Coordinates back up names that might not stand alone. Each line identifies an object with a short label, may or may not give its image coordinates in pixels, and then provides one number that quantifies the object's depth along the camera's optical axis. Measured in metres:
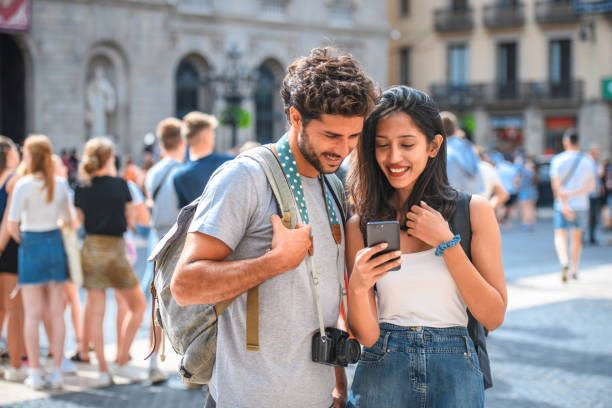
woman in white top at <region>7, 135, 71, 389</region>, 5.93
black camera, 2.34
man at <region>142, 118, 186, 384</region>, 5.79
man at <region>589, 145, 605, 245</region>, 15.37
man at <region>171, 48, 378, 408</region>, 2.26
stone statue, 27.47
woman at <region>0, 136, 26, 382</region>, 6.18
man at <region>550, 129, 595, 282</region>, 10.31
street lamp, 22.16
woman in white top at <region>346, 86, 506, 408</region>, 2.46
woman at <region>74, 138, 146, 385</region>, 6.04
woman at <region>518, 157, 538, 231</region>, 18.52
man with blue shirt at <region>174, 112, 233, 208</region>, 5.49
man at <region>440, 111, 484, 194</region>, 6.88
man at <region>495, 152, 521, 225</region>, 17.50
